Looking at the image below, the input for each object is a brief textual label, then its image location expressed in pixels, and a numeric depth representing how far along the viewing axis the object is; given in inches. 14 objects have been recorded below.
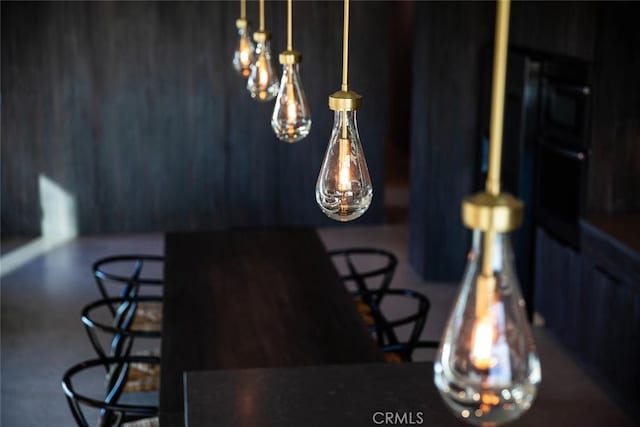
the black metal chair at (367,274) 204.7
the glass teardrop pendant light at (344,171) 78.6
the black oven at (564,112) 218.8
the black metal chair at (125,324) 176.2
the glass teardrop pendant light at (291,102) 102.5
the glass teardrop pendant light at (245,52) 148.7
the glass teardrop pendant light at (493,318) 46.9
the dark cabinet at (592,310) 197.5
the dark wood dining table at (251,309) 144.1
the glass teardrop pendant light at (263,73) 129.6
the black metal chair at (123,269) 213.3
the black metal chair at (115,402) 143.3
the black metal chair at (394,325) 169.5
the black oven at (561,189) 224.1
